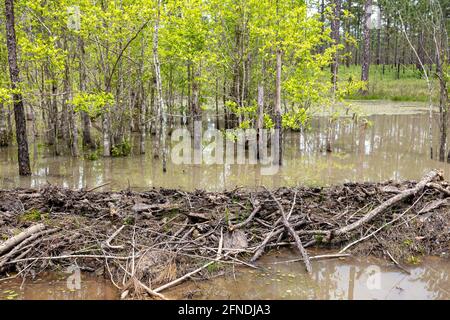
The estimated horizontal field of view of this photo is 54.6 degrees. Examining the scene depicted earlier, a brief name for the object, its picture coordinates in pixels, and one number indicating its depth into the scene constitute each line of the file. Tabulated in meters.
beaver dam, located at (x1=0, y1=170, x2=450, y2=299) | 6.51
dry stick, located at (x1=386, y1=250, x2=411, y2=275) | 6.81
